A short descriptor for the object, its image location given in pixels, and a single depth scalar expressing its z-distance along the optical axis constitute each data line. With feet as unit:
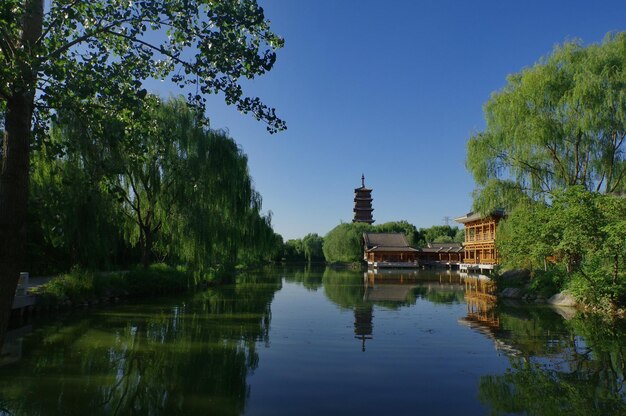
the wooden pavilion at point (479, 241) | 104.94
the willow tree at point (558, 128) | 49.44
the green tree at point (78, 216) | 36.91
